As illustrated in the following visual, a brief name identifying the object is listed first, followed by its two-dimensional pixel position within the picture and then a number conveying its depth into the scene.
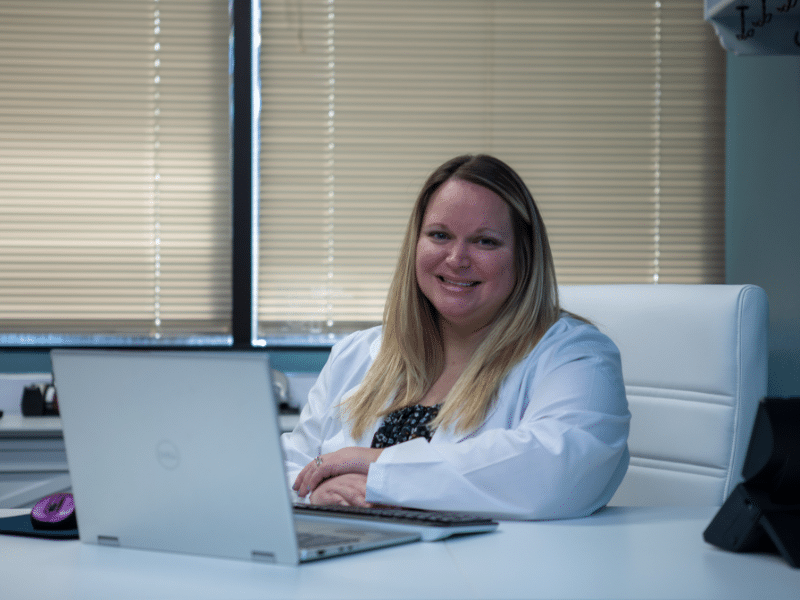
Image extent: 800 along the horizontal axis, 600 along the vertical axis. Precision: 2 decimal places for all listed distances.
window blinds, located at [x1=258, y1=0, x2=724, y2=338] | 2.94
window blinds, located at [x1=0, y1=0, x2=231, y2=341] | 2.85
